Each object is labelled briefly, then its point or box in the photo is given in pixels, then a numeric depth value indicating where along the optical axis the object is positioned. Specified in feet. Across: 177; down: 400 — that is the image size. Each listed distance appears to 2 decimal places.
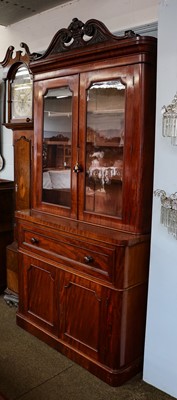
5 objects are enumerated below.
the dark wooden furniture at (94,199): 6.55
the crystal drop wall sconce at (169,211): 6.25
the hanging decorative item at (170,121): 6.01
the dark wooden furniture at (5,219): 10.66
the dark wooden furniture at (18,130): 9.71
